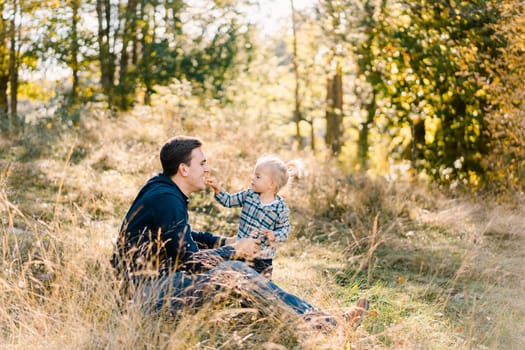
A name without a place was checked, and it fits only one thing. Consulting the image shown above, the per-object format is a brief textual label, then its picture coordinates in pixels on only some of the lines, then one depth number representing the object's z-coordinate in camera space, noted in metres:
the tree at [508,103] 8.86
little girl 5.05
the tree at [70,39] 17.14
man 3.95
